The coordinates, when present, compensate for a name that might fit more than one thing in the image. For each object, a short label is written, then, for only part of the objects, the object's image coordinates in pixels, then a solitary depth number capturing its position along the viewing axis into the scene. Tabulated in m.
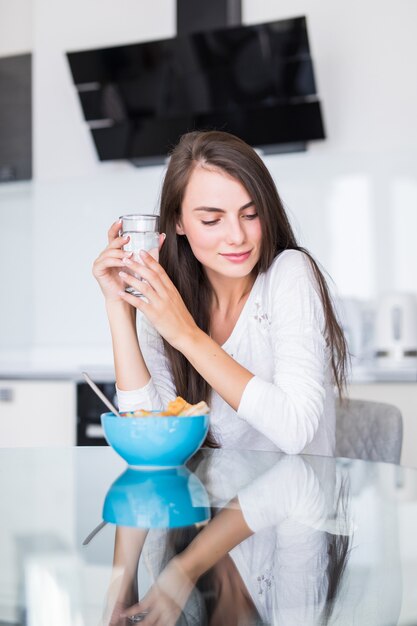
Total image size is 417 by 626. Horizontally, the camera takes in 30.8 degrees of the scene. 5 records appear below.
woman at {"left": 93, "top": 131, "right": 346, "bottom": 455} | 1.27
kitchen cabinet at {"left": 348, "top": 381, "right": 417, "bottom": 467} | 2.71
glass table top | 0.56
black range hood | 3.15
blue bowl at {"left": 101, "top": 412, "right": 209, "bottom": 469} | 1.07
